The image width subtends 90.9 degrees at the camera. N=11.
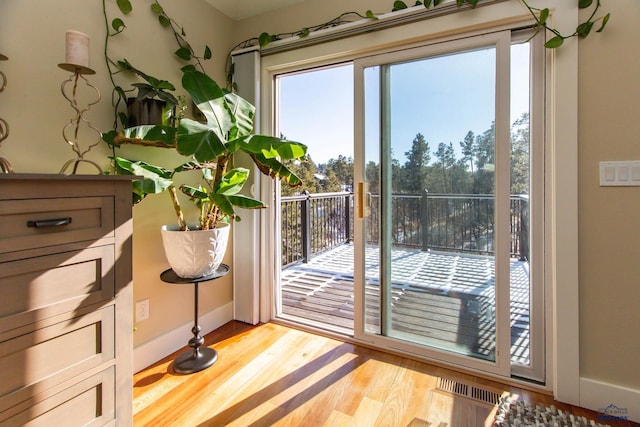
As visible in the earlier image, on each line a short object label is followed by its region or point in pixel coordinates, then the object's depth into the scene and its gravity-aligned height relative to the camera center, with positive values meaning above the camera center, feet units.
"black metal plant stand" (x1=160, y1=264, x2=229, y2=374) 6.04 -2.88
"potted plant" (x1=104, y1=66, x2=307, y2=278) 4.84 +0.98
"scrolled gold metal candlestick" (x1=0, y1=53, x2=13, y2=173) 3.97 +1.18
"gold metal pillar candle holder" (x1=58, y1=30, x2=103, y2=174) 4.17 +2.04
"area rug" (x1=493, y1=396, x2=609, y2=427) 4.77 -3.16
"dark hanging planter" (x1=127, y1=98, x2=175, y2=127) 5.67 +1.92
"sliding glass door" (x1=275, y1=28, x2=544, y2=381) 5.81 +0.28
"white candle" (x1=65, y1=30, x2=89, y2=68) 4.17 +2.24
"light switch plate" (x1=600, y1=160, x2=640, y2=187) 4.90 +0.65
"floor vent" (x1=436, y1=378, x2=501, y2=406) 5.36 -3.12
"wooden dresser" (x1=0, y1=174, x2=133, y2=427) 3.18 -0.95
